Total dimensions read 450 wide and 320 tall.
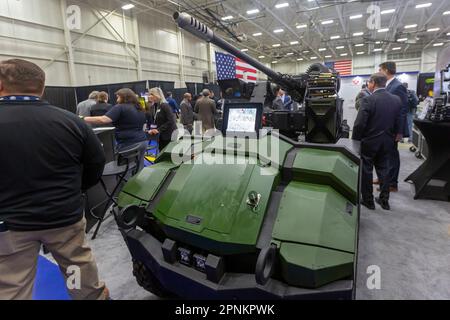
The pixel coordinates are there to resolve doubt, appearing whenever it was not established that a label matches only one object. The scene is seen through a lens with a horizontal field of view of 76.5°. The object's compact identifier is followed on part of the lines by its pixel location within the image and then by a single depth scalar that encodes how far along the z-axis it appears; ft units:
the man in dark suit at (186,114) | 24.88
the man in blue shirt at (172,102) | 28.65
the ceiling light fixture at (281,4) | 36.75
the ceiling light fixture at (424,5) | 39.55
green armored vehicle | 4.25
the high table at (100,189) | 11.48
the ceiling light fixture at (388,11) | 41.75
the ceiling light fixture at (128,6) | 36.52
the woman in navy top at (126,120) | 11.76
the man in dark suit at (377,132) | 11.10
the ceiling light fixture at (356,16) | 44.72
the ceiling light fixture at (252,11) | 39.68
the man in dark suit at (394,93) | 12.94
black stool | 10.29
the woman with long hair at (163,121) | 16.19
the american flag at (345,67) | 57.57
